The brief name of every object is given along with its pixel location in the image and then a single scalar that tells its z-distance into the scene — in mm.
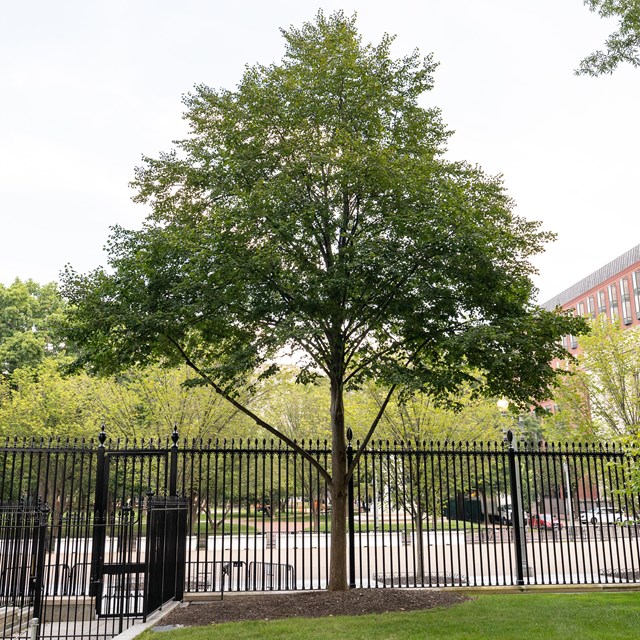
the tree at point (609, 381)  24719
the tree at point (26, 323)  38094
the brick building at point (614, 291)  55406
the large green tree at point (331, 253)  10180
